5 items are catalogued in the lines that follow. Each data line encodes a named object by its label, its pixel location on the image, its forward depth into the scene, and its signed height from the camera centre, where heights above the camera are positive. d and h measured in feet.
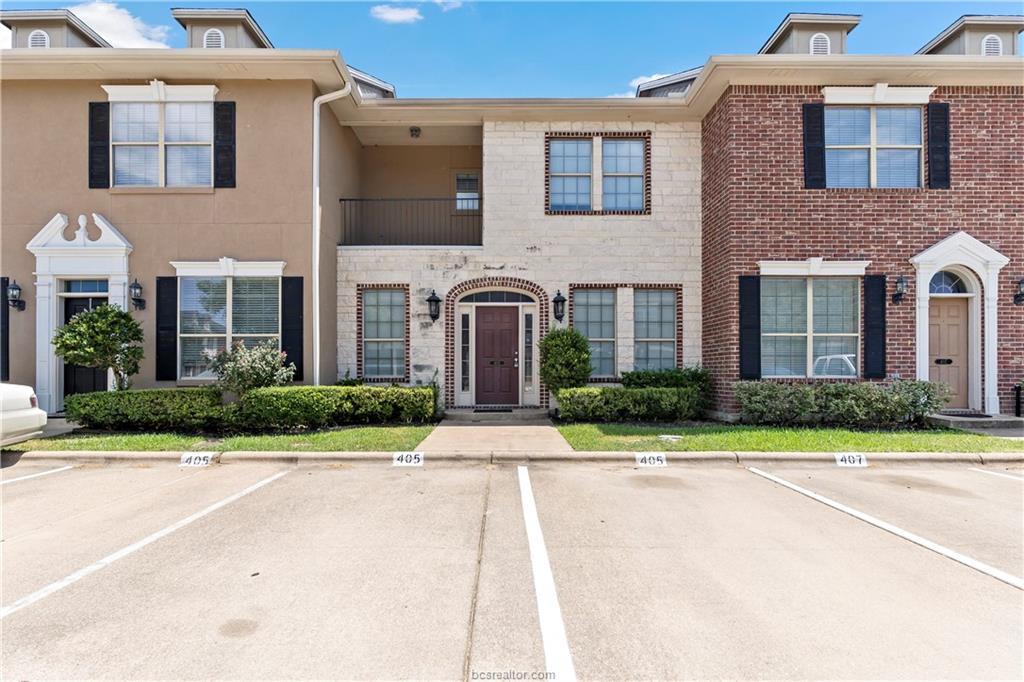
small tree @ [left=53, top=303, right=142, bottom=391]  28.35 +0.06
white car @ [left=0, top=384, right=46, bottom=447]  21.29 -3.01
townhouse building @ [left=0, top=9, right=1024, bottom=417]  32.30 +7.88
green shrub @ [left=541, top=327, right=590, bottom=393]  33.58 -1.17
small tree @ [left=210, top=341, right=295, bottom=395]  29.14 -1.45
